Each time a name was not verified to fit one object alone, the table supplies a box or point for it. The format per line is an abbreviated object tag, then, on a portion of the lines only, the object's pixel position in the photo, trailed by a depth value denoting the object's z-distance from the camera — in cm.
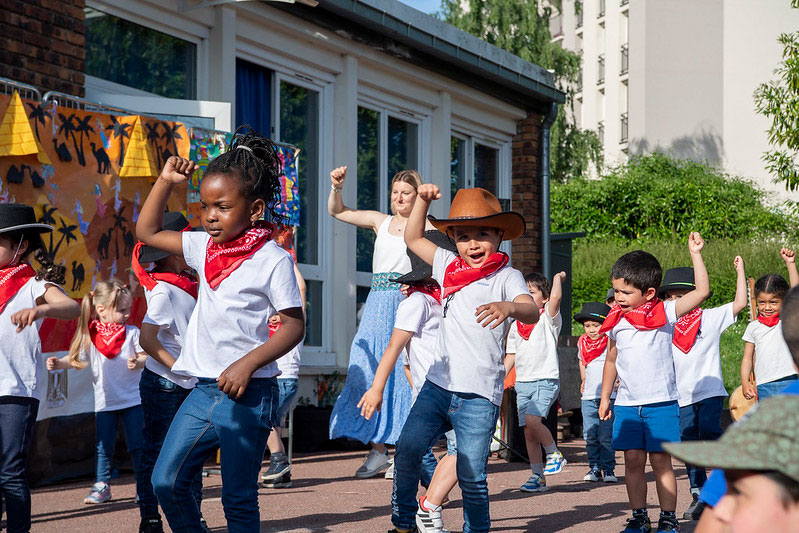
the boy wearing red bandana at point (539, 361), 934
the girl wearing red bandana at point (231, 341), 396
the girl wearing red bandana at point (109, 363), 722
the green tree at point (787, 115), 1709
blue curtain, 1108
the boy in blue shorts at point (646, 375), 609
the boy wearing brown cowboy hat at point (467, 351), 508
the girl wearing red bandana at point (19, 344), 485
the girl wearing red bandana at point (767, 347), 795
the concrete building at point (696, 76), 4294
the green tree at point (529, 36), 3391
